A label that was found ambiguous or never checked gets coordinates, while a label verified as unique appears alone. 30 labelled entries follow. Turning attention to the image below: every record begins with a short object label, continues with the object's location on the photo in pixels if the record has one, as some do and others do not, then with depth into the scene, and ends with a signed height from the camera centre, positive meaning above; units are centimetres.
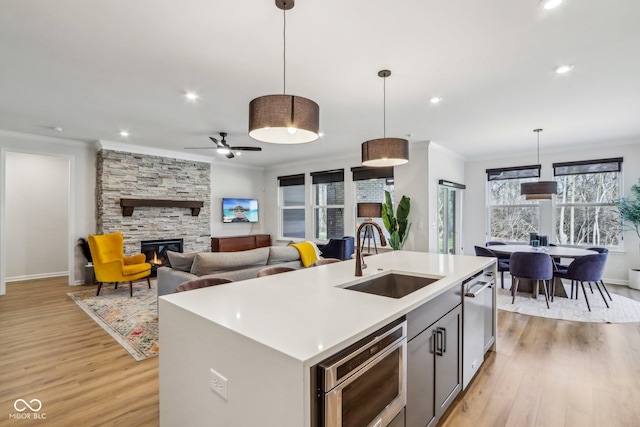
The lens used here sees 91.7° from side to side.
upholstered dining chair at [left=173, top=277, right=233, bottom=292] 218 -51
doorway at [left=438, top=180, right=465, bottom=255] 642 -7
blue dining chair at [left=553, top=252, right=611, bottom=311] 425 -76
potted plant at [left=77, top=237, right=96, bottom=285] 579 -96
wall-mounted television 809 +11
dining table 467 -60
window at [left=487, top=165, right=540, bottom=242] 661 +16
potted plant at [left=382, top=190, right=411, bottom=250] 595 -16
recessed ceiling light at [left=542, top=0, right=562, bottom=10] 198 +135
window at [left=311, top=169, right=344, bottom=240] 743 +25
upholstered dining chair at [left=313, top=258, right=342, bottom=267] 316 -49
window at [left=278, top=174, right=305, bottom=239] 834 +21
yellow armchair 489 -80
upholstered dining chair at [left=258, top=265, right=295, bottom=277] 256 -48
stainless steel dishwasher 223 -85
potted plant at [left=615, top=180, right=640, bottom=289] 514 -1
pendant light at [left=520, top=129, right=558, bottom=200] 488 +41
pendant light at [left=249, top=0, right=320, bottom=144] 176 +58
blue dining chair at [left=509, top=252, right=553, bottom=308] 435 -74
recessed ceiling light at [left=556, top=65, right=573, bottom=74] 284 +135
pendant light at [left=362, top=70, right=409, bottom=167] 269 +56
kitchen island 101 -47
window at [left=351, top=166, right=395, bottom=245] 661 +66
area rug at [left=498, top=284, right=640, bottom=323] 390 -130
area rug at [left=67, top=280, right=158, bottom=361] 314 -130
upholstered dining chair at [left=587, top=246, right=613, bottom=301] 462 -58
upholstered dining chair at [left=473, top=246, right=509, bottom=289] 500 -65
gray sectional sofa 338 -59
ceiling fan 504 +109
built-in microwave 101 -63
